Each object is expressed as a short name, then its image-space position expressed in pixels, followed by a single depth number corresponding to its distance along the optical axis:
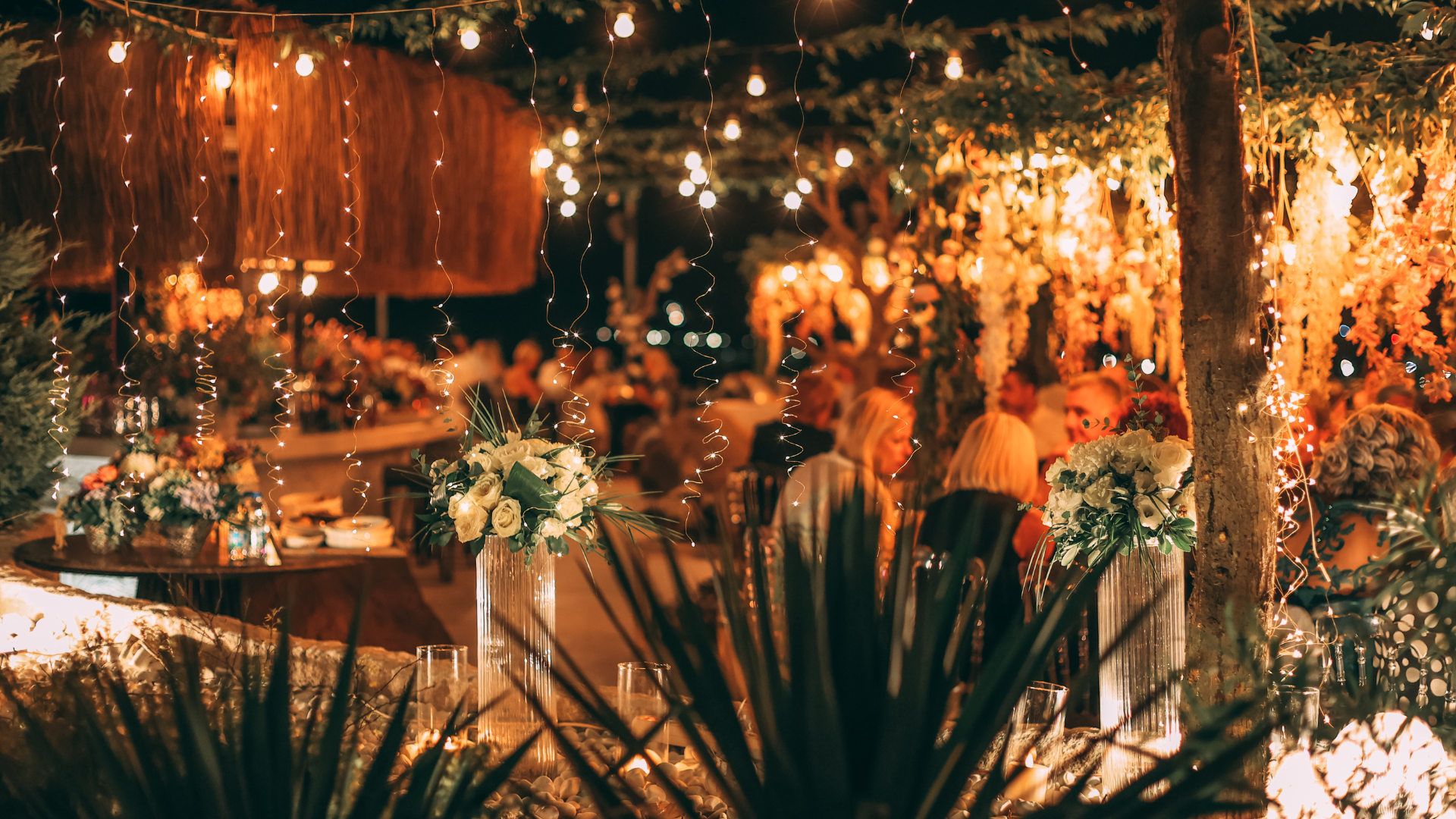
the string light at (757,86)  5.64
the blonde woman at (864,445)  3.34
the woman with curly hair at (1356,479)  3.29
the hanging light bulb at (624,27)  4.18
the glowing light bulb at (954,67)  4.71
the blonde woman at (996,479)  3.35
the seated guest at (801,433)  4.61
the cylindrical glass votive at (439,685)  1.96
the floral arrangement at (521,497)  2.26
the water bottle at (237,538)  3.89
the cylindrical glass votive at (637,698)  2.02
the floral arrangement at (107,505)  3.89
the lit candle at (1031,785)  1.43
